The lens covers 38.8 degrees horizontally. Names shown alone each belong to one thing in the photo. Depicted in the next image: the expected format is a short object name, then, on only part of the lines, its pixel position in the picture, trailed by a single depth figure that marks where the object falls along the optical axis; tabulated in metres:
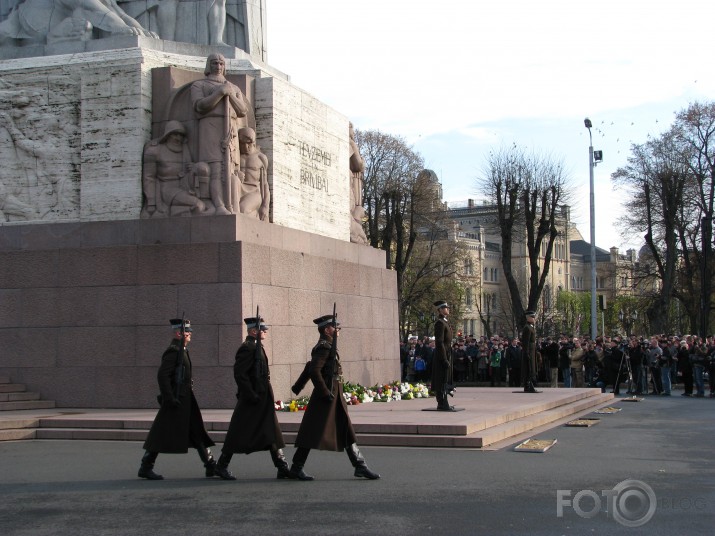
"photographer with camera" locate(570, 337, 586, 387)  30.42
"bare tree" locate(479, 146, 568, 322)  44.56
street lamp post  44.53
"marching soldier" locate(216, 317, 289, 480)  10.18
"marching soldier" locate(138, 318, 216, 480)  10.36
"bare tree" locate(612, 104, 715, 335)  45.44
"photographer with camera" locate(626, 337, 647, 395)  28.41
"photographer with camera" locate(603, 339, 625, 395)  28.88
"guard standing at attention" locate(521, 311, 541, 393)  22.27
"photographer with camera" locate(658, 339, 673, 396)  28.34
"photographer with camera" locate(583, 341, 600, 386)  30.84
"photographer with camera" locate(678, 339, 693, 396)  28.30
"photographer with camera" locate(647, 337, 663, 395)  28.51
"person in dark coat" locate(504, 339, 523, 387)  31.86
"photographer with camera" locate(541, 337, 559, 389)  30.28
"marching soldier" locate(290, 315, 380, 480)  10.16
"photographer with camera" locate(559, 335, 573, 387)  30.06
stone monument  16.28
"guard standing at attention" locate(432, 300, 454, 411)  16.06
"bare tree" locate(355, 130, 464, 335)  51.09
